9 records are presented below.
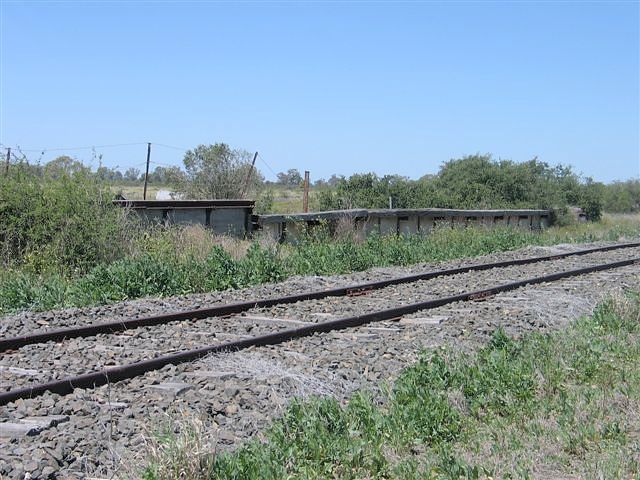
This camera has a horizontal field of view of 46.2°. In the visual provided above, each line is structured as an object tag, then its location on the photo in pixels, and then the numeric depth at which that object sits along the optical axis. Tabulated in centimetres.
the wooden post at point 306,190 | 2667
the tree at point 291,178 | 7449
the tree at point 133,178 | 5679
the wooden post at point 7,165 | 1711
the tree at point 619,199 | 6034
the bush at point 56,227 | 1552
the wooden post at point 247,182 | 2789
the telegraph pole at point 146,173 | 2312
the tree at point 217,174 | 3173
